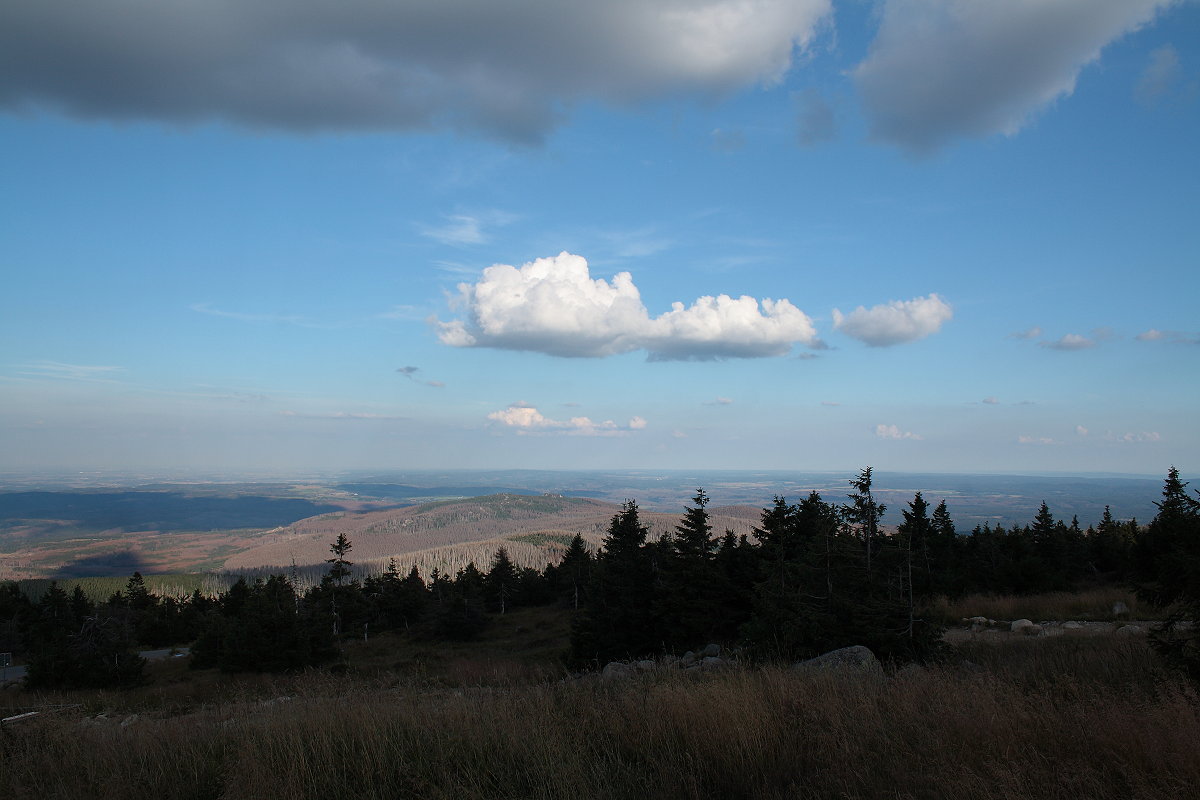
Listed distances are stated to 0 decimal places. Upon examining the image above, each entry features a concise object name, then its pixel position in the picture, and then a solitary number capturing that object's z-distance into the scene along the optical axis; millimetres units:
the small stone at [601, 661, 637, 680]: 9570
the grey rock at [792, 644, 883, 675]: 8078
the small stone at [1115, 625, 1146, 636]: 10484
